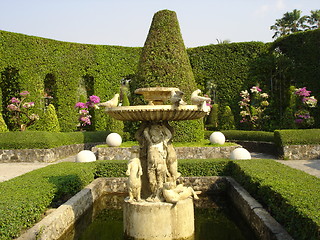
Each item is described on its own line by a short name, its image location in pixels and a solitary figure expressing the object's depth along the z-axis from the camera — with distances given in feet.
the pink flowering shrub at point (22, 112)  54.95
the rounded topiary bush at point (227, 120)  58.49
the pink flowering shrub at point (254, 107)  58.03
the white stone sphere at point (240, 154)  29.51
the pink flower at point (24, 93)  55.86
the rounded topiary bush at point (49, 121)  52.54
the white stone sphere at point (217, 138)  38.40
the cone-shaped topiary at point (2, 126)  47.98
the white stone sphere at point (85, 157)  30.81
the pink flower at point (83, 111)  63.93
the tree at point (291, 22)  121.70
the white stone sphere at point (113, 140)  38.37
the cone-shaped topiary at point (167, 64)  39.27
